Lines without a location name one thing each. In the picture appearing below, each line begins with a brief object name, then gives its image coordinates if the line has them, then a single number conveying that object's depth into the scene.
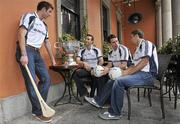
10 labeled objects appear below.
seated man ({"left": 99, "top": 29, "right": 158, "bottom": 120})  1.99
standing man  1.91
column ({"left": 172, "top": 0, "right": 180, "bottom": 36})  3.79
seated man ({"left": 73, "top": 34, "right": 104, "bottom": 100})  2.65
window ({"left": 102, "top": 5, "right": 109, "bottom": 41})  5.78
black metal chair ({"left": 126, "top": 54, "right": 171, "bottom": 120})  1.99
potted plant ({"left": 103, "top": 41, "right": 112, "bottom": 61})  4.88
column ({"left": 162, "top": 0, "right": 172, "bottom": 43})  6.09
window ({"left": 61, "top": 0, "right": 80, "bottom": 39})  3.23
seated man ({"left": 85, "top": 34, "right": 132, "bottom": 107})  2.55
